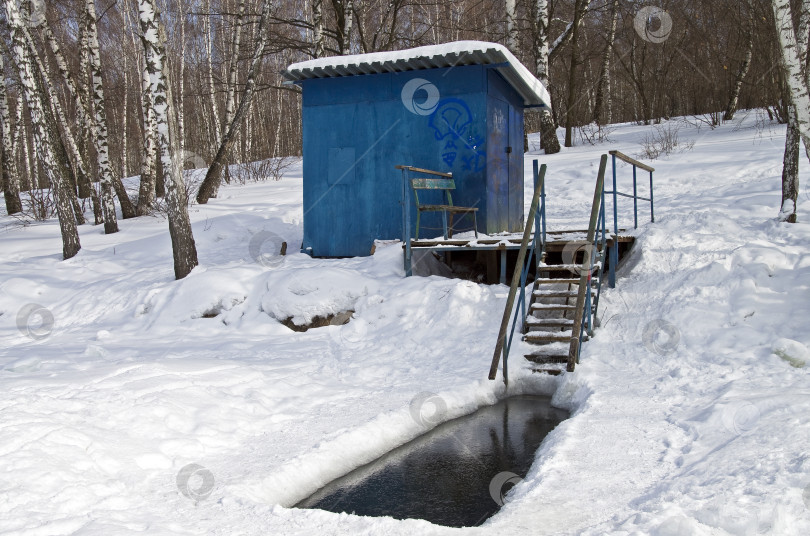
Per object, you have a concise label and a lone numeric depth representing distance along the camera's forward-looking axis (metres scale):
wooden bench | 8.27
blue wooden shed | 9.36
